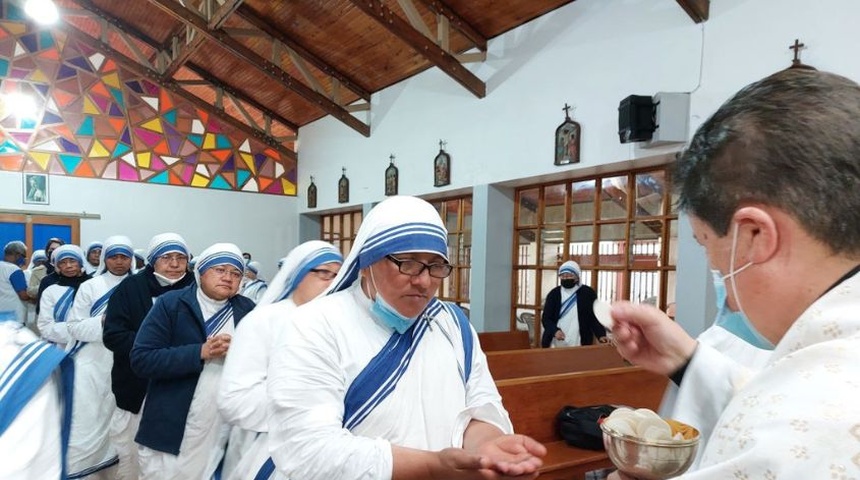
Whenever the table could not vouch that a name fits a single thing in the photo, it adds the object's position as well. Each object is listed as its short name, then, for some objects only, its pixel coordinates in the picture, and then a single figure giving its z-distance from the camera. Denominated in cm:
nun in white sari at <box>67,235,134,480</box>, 332
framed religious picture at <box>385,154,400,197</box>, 822
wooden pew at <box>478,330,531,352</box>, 510
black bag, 261
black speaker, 436
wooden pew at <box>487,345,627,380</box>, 357
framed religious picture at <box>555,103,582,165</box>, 526
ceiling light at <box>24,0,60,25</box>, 602
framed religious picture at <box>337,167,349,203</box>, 952
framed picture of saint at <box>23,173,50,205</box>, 898
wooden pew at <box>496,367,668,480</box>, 257
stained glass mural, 891
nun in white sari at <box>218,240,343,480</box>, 186
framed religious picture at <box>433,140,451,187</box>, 714
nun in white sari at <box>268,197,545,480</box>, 115
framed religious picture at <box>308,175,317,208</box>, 1072
